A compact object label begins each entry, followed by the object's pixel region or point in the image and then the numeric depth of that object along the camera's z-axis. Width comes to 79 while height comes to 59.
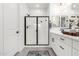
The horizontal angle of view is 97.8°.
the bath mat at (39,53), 2.06
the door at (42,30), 2.29
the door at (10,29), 2.04
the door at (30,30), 2.25
